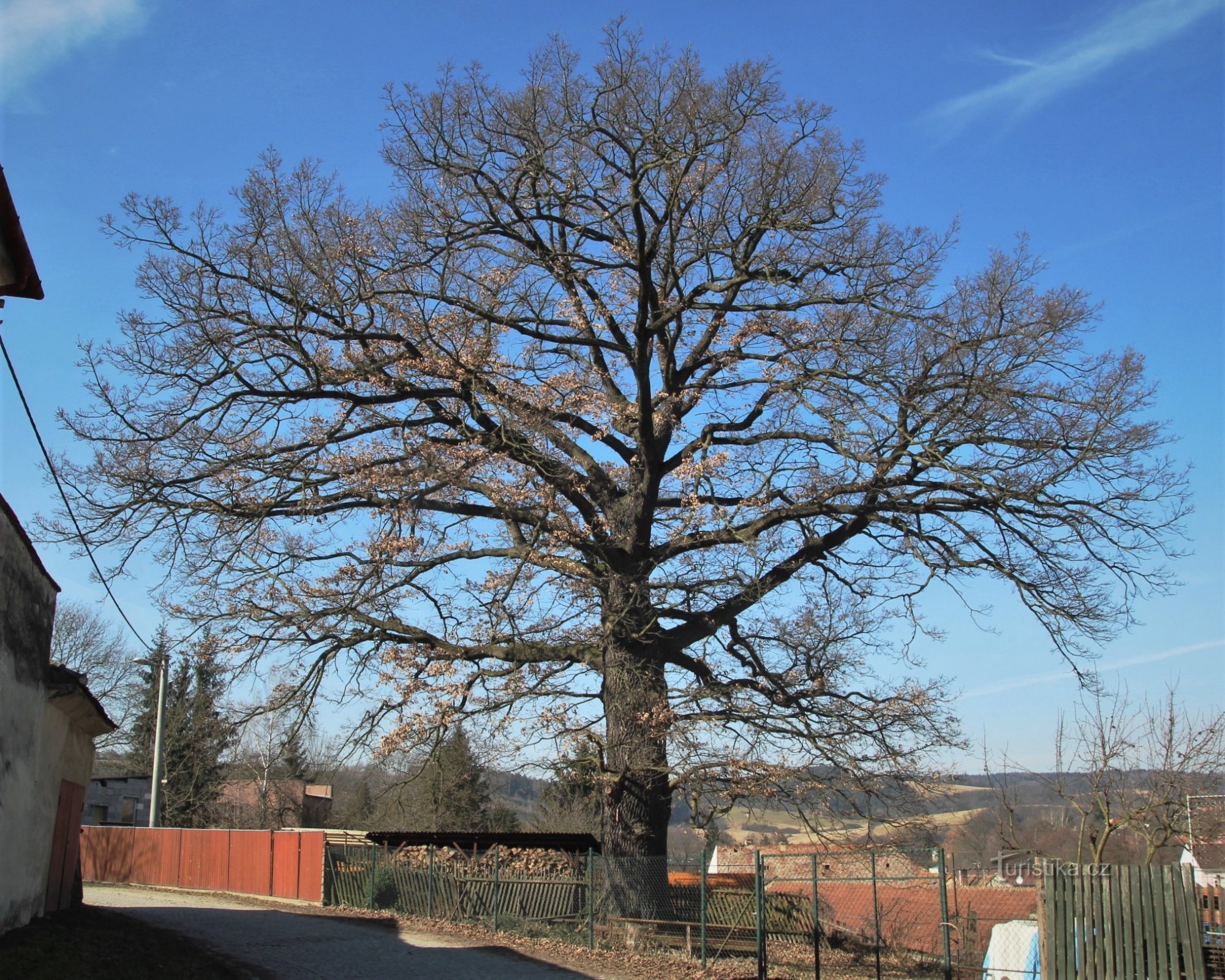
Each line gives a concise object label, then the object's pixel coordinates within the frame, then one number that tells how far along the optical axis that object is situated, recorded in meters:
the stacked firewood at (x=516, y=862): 20.86
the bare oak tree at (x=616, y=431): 16.62
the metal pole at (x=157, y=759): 28.02
